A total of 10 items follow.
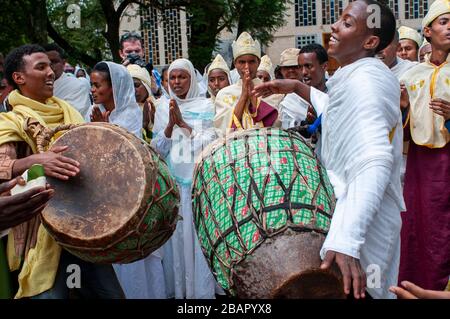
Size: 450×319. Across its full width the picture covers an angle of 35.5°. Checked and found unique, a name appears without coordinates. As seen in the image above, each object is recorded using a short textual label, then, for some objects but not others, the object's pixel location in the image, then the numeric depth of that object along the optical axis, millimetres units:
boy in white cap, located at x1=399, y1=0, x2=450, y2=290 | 4828
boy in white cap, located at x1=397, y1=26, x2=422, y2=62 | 7715
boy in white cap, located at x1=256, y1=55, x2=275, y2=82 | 7069
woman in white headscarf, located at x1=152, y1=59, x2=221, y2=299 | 5844
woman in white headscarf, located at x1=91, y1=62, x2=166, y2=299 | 5496
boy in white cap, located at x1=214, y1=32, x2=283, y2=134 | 4922
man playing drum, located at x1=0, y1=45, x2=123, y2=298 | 3727
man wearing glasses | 8094
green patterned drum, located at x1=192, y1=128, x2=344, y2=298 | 2846
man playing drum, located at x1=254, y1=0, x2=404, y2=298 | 2680
